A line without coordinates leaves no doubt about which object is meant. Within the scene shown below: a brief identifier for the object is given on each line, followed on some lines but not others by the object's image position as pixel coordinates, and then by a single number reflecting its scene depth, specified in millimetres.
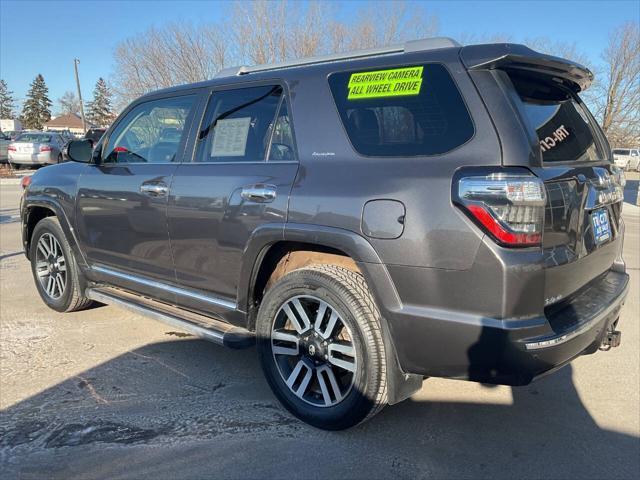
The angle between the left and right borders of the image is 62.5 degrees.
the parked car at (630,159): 36031
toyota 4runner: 2332
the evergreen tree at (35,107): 75875
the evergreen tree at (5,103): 83625
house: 86688
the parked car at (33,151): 21547
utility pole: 41688
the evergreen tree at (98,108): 82438
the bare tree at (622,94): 27062
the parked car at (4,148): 24781
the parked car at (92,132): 21062
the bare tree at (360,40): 20359
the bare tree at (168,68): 21250
